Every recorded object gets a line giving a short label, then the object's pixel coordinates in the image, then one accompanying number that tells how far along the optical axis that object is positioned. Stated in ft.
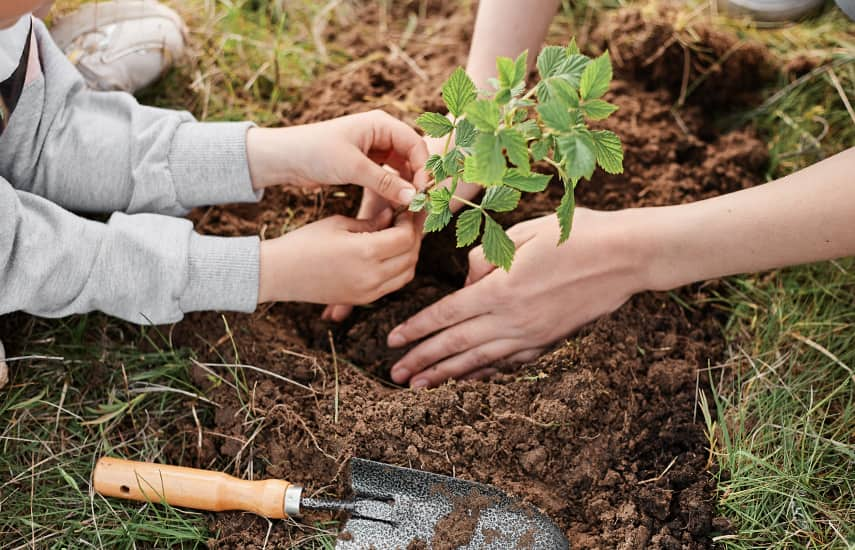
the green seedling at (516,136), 1.86
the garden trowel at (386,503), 2.22
